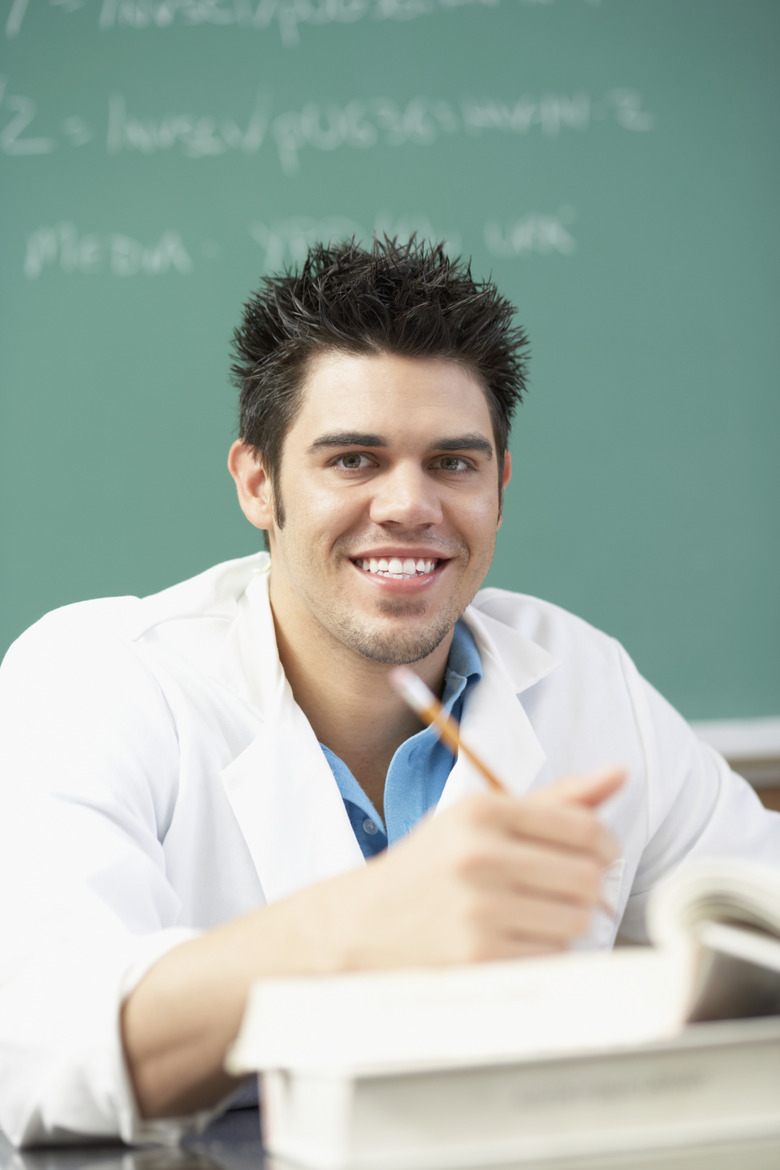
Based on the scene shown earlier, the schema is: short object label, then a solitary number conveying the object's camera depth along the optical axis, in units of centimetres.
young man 73
